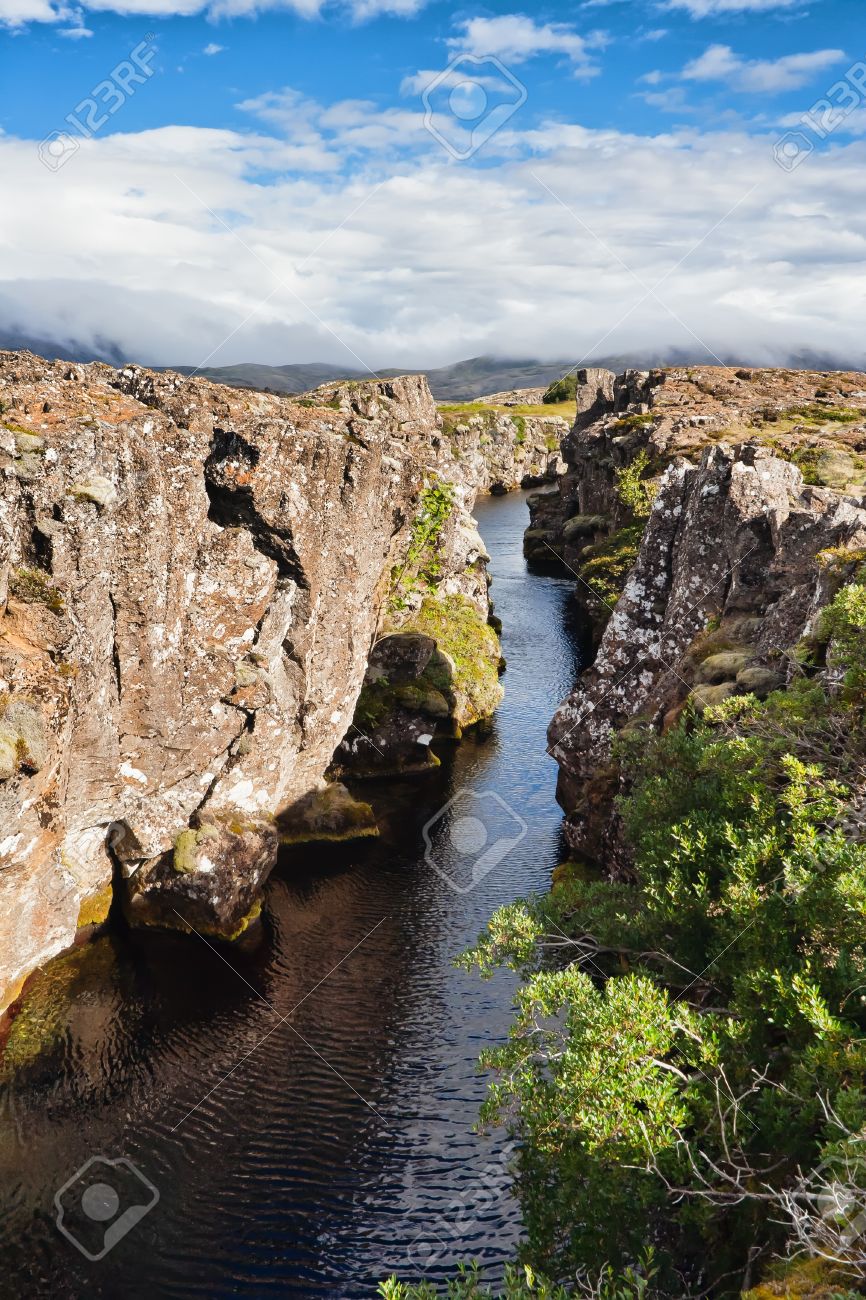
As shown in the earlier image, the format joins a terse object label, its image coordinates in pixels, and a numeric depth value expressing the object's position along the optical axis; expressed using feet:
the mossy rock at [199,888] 126.21
